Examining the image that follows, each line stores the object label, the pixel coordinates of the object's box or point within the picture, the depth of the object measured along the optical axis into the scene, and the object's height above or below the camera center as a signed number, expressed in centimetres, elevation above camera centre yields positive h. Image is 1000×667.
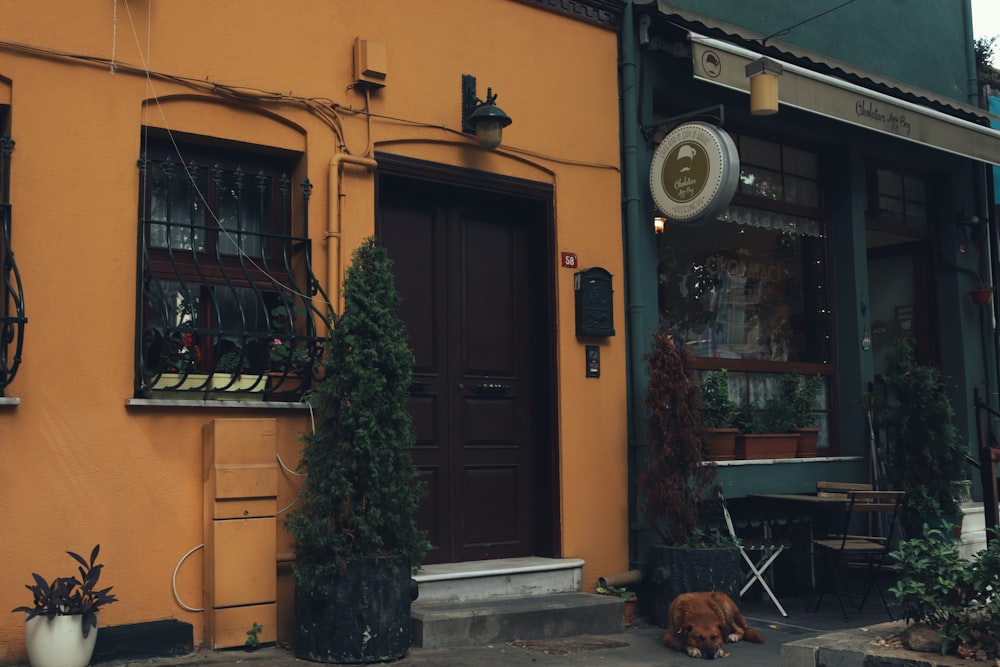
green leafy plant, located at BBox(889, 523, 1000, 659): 445 -72
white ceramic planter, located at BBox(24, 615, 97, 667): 529 -100
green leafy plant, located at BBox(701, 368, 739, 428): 858 +25
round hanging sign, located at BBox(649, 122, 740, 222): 774 +197
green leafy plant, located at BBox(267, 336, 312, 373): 662 +51
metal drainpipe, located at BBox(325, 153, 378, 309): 684 +132
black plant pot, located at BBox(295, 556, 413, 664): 584 -100
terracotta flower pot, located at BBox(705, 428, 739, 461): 849 -8
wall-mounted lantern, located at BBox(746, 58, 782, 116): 795 +262
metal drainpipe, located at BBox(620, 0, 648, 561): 828 +161
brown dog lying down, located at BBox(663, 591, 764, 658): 655 -122
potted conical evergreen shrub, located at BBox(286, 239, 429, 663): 587 -34
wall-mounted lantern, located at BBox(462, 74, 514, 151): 744 +225
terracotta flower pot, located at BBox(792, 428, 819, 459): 928 -9
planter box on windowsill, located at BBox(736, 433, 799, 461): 873 -11
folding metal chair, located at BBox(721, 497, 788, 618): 802 -92
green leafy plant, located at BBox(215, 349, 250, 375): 644 +47
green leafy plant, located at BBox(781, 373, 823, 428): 946 +31
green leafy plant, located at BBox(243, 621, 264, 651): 611 -115
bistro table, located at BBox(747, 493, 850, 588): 827 -64
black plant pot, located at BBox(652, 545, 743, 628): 741 -97
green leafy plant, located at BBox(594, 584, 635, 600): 764 -114
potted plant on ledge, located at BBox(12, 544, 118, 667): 529 -90
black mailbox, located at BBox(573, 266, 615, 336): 800 +100
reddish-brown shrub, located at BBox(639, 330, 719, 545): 752 -10
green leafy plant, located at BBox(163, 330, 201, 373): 625 +51
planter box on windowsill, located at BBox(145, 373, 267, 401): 618 +32
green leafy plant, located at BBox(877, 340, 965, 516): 935 -14
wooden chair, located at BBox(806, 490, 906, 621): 802 -88
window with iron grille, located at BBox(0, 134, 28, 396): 559 +77
